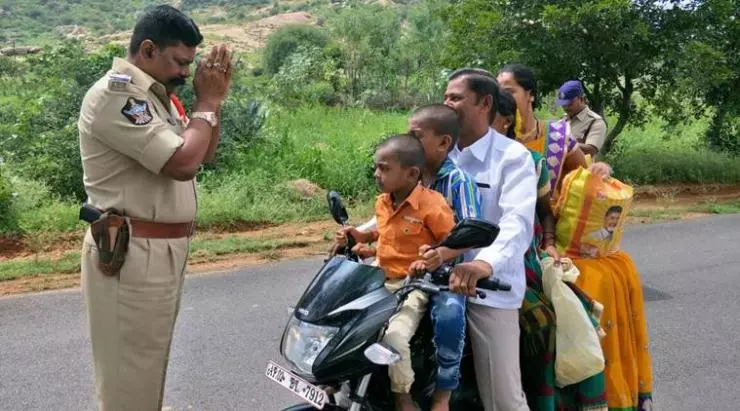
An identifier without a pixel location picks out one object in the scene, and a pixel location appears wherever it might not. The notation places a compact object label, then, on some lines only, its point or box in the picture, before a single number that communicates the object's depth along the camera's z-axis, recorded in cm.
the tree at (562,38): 1065
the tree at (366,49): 2394
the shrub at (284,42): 3753
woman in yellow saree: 334
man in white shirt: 272
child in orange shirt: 263
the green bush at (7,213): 793
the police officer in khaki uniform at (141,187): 244
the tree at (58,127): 942
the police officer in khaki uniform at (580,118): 634
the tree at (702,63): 1064
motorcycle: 233
